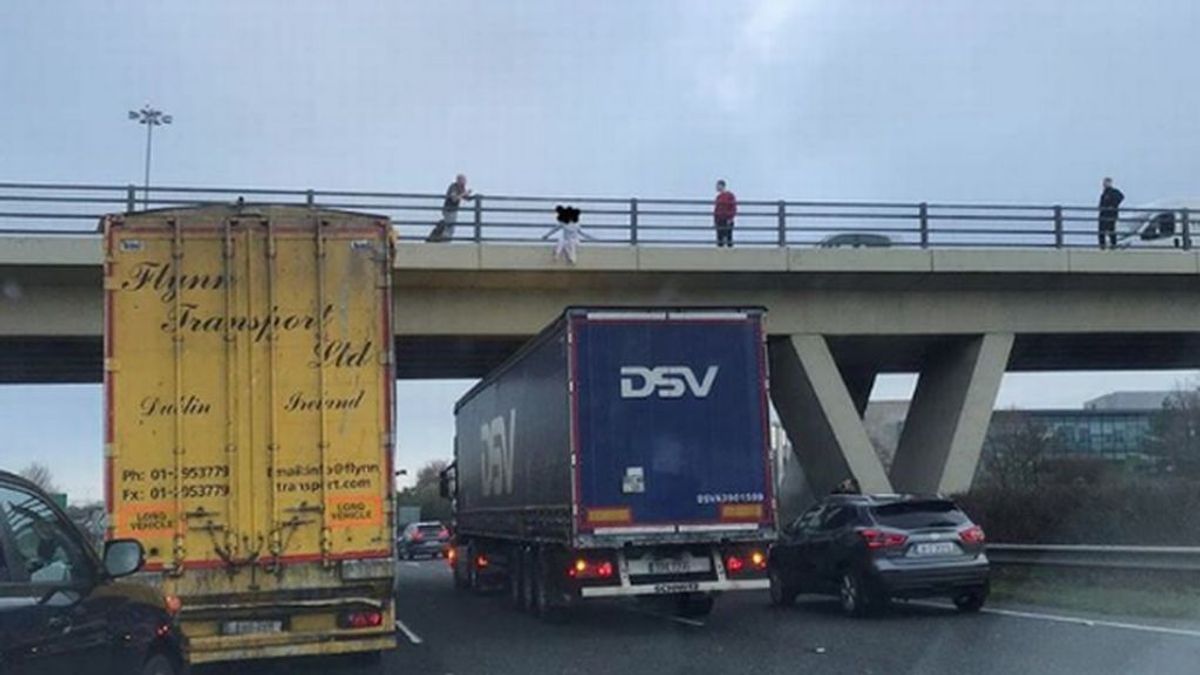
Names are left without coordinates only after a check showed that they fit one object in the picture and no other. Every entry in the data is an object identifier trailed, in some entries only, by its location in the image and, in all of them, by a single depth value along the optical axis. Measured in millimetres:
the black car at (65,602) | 6273
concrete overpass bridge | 26453
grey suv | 17656
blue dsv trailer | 17703
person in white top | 26797
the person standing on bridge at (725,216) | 27875
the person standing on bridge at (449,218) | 26609
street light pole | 49438
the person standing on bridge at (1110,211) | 29422
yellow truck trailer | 12633
